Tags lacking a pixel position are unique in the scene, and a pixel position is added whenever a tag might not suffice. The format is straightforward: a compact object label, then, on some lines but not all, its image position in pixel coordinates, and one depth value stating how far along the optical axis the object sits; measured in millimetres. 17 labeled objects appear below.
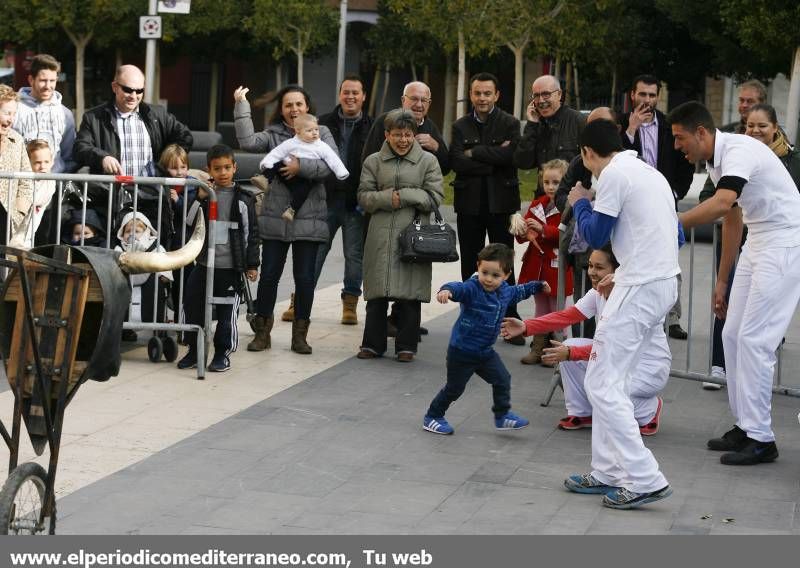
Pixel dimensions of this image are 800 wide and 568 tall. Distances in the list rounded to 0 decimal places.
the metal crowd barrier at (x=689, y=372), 8906
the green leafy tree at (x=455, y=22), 40281
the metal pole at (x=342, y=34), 43812
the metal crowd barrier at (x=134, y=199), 9375
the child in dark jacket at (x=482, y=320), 7945
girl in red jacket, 10141
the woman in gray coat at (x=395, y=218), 10117
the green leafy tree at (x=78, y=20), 47219
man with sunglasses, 10297
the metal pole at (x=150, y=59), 22905
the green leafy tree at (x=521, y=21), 39844
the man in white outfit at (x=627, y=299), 6711
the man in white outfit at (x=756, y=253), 7484
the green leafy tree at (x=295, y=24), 46531
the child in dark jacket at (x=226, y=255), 9742
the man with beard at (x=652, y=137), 10430
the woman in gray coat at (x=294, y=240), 10219
